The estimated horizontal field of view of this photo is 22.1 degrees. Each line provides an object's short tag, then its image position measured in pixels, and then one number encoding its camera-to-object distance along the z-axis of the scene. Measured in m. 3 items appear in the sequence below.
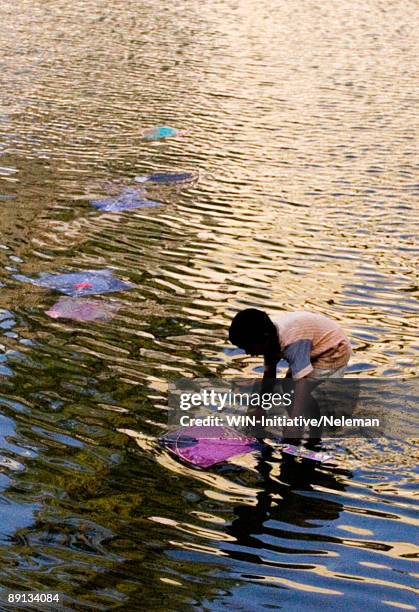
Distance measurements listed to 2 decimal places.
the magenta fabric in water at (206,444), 8.10
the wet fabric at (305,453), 8.15
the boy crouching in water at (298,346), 7.57
